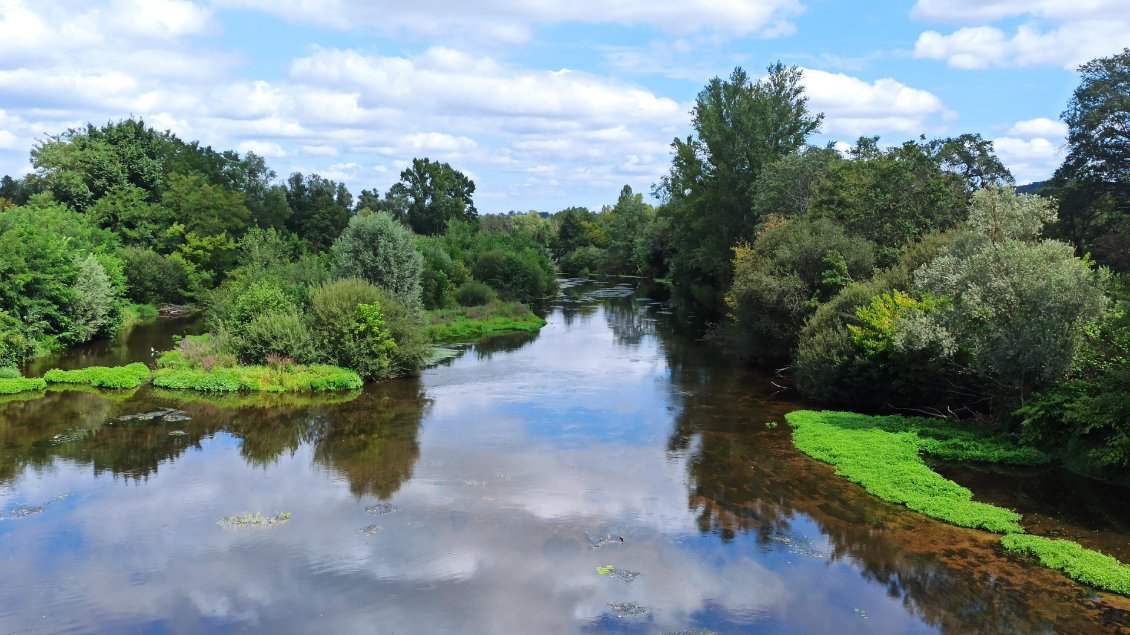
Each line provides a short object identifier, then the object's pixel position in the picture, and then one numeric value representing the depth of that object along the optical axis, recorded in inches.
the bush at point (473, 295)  2010.3
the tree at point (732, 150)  1935.3
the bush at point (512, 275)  2336.7
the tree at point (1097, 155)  1321.4
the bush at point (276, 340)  1093.1
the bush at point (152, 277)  1830.7
